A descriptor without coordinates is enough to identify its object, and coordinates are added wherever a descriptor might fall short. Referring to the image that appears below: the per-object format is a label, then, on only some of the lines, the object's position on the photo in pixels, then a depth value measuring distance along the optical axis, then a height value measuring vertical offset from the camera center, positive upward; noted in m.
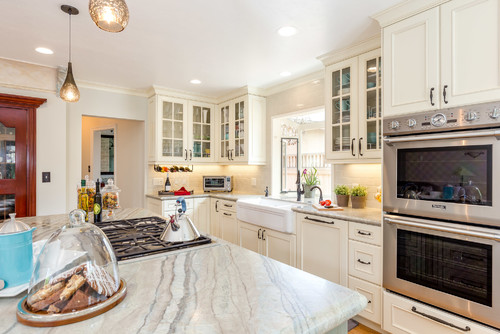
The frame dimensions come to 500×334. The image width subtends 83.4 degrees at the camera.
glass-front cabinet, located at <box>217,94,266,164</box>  4.06 +0.55
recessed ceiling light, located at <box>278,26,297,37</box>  2.36 +1.16
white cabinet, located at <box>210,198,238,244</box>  3.81 -0.76
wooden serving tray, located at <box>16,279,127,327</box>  0.71 -0.39
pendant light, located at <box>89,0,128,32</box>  1.25 +0.70
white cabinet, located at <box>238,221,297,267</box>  2.90 -0.86
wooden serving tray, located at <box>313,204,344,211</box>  2.68 -0.40
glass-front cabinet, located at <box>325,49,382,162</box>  2.54 +0.56
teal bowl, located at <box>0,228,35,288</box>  0.90 -0.31
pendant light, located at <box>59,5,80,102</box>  2.17 +0.60
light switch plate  3.39 -0.13
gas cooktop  1.33 -0.40
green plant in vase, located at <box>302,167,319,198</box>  3.47 -0.18
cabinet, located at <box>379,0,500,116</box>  1.62 +0.70
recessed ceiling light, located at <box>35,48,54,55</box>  2.81 +1.17
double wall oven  1.60 -0.26
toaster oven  4.53 -0.27
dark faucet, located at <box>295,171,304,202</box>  3.45 -0.30
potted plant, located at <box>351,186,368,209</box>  2.77 -0.31
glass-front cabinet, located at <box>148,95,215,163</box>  4.14 +0.56
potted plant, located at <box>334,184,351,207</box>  2.90 -0.30
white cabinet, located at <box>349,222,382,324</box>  2.18 -0.78
